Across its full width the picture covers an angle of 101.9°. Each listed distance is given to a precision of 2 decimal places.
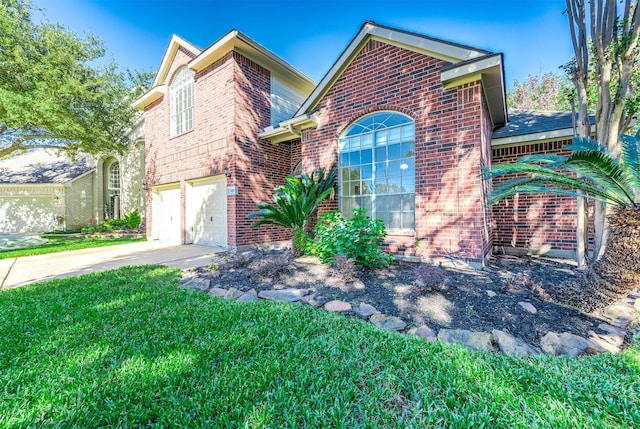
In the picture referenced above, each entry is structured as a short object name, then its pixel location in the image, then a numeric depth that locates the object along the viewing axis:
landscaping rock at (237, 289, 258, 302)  3.81
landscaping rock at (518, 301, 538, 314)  3.12
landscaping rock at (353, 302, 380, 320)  3.19
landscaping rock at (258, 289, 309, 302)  3.79
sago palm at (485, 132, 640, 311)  2.79
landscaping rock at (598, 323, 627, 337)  2.68
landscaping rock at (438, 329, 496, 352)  2.47
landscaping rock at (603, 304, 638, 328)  2.88
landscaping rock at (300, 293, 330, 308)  3.59
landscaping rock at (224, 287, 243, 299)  3.93
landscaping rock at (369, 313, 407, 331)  2.88
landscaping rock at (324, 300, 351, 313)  3.37
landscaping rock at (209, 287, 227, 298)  4.03
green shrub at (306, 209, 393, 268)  4.71
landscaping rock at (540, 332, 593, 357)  2.38
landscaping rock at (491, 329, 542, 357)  2.35
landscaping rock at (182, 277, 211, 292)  4.35
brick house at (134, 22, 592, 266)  5.25
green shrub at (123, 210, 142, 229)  14.75
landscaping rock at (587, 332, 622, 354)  2.38
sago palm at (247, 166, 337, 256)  6.03
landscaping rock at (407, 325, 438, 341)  2.64
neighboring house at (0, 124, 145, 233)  16.69
